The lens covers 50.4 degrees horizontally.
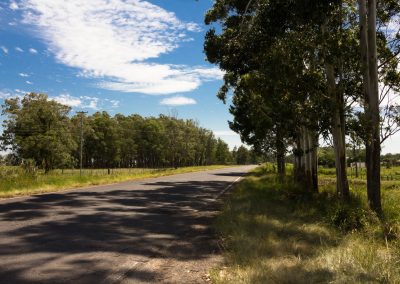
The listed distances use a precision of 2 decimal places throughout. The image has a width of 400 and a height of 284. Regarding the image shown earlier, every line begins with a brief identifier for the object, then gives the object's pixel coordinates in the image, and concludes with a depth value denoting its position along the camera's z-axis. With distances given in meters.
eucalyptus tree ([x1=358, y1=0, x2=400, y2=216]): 12.13
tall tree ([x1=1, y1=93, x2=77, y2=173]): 54.88
